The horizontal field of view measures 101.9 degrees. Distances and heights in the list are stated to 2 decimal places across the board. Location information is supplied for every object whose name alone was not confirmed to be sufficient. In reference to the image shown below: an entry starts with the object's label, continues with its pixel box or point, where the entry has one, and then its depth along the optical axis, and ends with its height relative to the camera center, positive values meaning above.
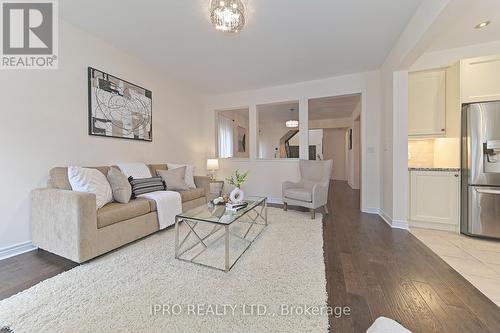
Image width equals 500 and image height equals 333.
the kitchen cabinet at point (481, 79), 2.41 +1.03
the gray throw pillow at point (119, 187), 2.32 -0.25
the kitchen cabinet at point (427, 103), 2.79 +0.85
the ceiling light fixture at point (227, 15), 1.80 +1.37
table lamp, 4.53 +0.02
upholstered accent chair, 3.18 -0.39
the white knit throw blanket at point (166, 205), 2.52 -0.51
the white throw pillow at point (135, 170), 2.73 -0.06
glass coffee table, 1.84 -0.85
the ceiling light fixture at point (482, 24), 2.22 +1.55
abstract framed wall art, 2.62 +0.83
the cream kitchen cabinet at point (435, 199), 2.60 -0.47
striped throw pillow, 2.59 -0.26
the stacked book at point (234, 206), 2.22 -0.47
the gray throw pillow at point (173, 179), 3.09 -0.22
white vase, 2.42 -0.37
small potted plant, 2.42 -0.37
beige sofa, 1.74 -0.54
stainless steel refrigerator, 2.32 -0.07
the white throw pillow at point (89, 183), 2.07 -0.18
